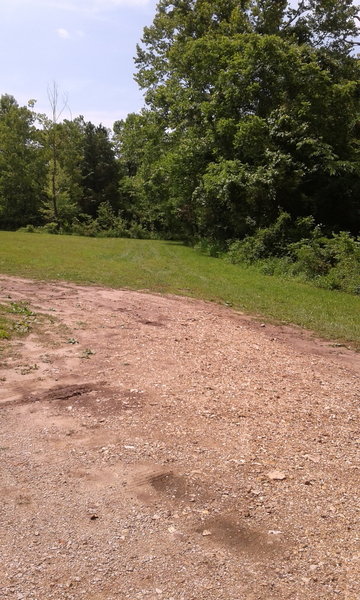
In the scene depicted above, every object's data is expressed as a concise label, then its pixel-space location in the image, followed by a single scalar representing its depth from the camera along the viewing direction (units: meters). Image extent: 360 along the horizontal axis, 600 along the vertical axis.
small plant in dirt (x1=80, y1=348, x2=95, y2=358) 7.20
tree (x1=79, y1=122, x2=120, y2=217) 53.66
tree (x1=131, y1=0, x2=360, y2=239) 22.97
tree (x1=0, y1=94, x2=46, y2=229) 49.91
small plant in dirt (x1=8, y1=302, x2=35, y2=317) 9.57
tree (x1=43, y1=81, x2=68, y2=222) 47.44
